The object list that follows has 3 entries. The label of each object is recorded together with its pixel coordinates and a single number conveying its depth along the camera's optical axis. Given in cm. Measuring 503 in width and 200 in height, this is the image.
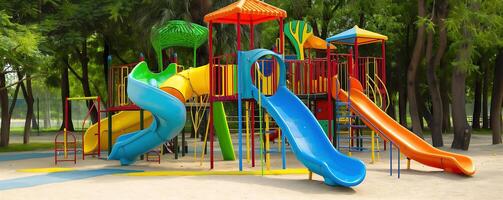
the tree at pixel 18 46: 1944
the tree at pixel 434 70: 2211
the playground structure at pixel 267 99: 1355
